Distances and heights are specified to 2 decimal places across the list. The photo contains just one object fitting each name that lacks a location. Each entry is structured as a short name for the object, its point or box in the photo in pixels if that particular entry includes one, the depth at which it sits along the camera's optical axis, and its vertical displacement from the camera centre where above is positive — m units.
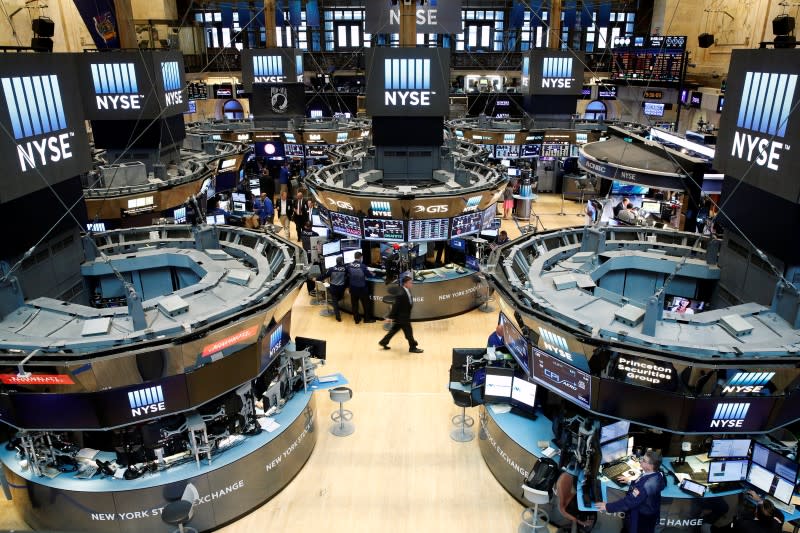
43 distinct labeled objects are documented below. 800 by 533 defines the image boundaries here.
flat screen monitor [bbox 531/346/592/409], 7.06 -3.77
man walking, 11.87 -4.88
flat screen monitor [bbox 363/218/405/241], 13.73 -3.70
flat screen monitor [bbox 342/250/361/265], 14.53 -4.48
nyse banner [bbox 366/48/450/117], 13.91 -0.34
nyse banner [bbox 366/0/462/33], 14.37 +1.25
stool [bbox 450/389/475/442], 8.84 -5.82
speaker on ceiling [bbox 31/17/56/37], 9.14 +0.64
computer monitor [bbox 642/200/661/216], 18.23 -4.22
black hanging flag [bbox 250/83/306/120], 26.02 -1.39
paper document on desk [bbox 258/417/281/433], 8.27 -4.90
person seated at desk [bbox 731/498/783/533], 6.29 -4.77
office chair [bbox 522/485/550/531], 7.00 -5.59
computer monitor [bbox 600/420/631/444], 7.13 -4.29
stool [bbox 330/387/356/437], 9.42 -5.85
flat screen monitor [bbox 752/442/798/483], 6.38 -4.27
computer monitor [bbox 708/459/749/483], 6.79 -4.54
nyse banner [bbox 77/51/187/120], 14.62 -0.38
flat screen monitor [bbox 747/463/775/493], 6.62 -4.55
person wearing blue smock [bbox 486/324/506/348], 9.50 -4.41
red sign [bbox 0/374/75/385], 6.52 -3.35
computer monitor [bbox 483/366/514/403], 8.34 -4.40
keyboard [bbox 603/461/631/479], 7.10 -4.75
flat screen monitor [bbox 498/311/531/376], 7.97 -3.80
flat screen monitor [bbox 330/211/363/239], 14.09 -3.70
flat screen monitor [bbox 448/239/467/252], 15.42 -4.52
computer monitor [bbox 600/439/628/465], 7.18 -4.58
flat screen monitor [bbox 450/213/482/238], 14.17 -3.74
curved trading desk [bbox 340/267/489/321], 14.14 -5.34
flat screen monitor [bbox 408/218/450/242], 13.80 -3.73
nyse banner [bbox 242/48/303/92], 24.76 +0.13
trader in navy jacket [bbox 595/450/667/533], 6.39 -4.58
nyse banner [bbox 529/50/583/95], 23.55 -0.19
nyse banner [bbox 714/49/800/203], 6.71 -0.67
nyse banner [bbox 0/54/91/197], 7.11 -0.69
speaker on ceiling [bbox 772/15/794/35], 7.67 +0.53
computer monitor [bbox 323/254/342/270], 14.62 -4.64
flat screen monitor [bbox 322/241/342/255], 14.53 -4.32
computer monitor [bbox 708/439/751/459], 6.77 -4.27
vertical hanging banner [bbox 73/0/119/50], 15.44 +1.24
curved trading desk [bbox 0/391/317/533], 7.15 -5.18
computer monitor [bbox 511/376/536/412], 8.25 -4.48
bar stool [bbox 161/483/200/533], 6.43 -4.76
